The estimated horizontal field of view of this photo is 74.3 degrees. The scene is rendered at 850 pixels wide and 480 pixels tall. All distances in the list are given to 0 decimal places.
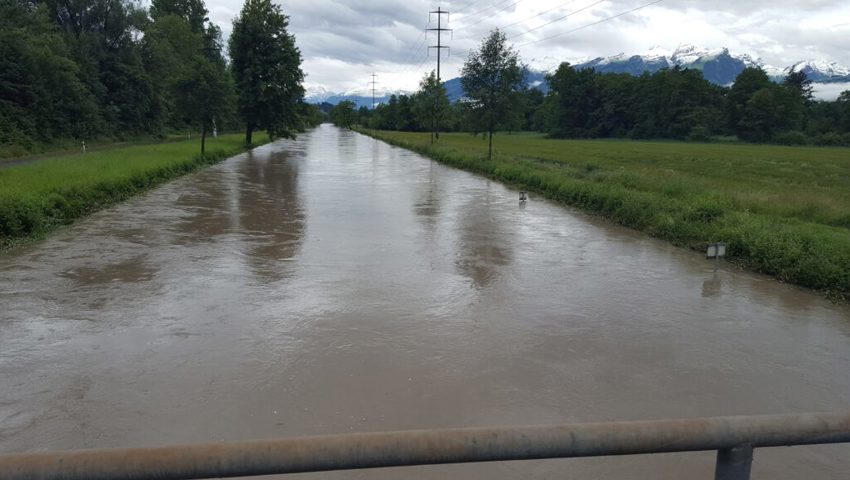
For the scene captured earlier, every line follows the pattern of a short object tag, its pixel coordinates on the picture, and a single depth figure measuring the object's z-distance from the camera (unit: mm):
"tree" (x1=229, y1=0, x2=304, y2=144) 42438
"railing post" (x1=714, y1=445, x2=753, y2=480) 1713
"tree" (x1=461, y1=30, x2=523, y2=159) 28125
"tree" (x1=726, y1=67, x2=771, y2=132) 87875
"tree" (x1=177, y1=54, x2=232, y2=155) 27906
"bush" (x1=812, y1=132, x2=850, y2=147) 73750
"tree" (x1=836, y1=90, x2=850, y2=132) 80312
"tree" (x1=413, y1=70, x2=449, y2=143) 53119
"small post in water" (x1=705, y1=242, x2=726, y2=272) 8602
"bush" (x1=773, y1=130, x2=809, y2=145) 76375
